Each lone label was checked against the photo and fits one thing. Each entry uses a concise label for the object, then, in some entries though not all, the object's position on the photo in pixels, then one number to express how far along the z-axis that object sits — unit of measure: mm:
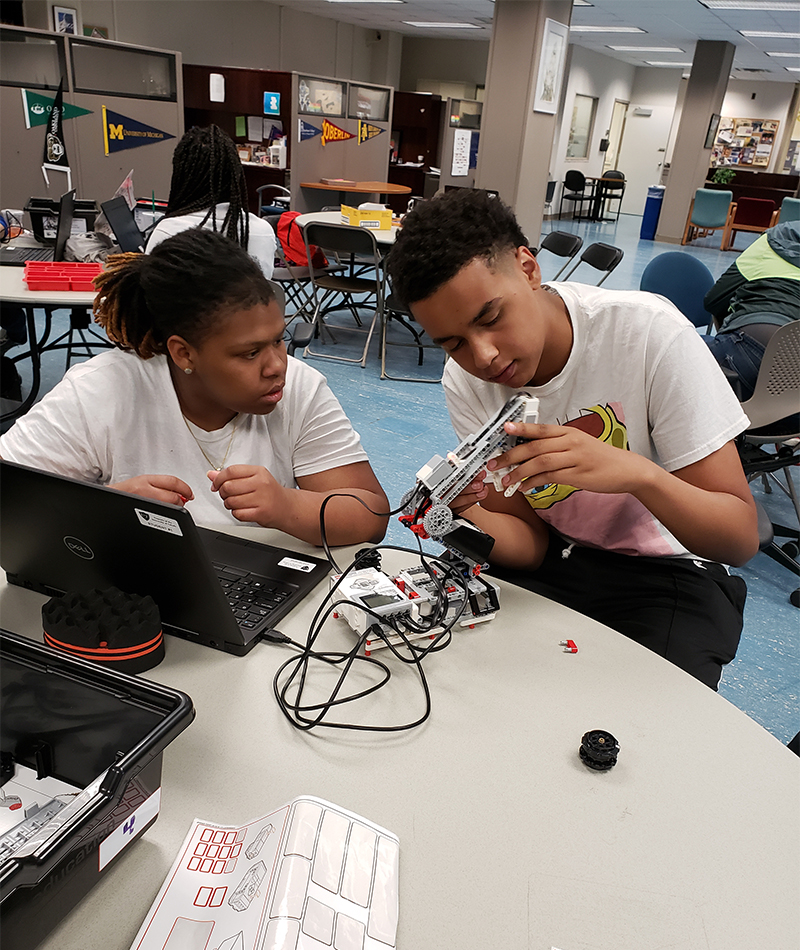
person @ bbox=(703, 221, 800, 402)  2562
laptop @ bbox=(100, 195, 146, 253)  3148
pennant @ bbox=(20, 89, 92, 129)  4906
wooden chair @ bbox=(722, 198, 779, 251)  11195
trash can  11195
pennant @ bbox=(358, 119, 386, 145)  7423
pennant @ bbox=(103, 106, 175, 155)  5312
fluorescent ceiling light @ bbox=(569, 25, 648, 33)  9695
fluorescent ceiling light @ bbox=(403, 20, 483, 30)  10911
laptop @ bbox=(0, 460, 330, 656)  816
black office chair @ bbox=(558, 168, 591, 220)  12781
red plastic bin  2664
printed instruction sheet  543
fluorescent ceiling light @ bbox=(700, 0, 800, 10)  7234
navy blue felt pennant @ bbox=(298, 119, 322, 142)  6914
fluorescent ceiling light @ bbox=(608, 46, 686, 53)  11377
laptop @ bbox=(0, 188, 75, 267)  3044
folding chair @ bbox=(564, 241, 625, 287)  4011
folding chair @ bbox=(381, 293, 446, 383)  4348
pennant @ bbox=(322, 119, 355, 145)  7137
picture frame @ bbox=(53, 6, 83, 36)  7930
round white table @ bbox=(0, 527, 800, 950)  609
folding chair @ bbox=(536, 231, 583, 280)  4488
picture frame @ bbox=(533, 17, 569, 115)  6355
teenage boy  1077
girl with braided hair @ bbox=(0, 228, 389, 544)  1163
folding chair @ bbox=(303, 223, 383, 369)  4031
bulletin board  14750
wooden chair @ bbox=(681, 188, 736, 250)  10133
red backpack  4746
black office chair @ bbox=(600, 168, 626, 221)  13188
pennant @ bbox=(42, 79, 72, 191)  4461
